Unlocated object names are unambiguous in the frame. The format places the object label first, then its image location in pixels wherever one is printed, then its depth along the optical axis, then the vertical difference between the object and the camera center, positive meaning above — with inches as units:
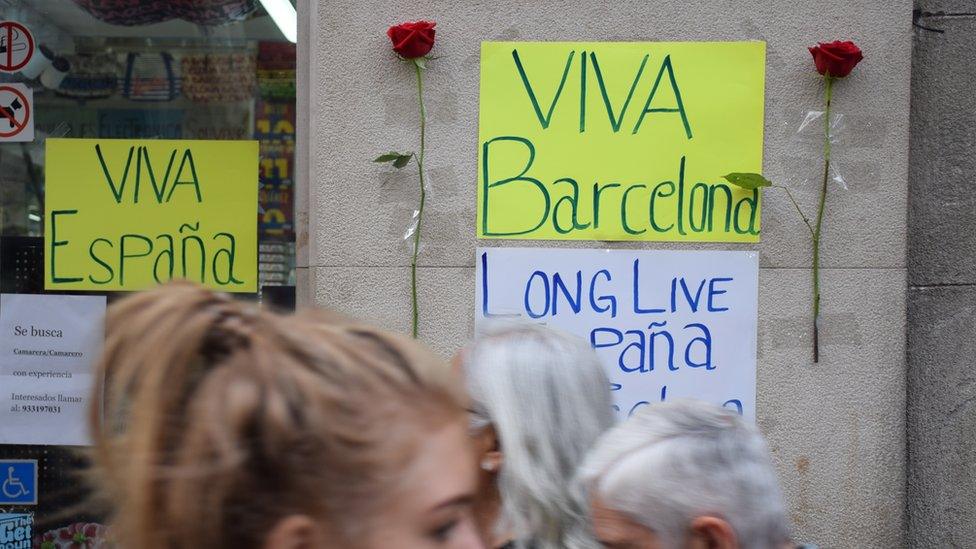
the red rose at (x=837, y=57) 123.3 +26.5
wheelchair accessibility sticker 149.9 -32.7
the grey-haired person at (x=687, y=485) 59.2 -13.1
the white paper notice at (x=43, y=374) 148.3 -16.8
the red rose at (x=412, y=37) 126.6 +28.9
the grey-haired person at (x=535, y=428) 70.9 -11.7
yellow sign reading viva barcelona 128.9 +16.7
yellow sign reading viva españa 146.6 +6.7
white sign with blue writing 128.3 -5.3
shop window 148.1 +24.9
